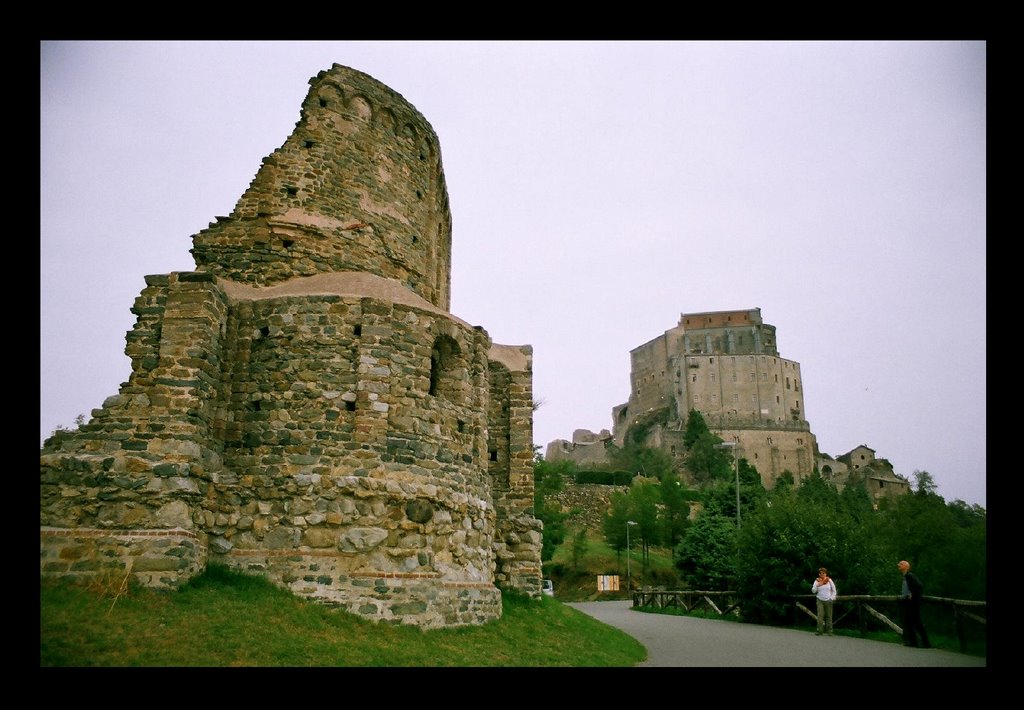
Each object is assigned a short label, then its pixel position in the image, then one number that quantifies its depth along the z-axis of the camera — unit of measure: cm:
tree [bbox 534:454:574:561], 4153
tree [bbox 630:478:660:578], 4791
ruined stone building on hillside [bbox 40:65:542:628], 1133
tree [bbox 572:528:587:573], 4615
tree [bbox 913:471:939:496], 5123
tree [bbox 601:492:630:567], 4812
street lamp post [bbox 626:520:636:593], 4348
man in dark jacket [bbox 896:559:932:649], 1303
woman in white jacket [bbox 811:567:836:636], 1608
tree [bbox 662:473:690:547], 4856
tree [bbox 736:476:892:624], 1883
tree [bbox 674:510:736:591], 2931
